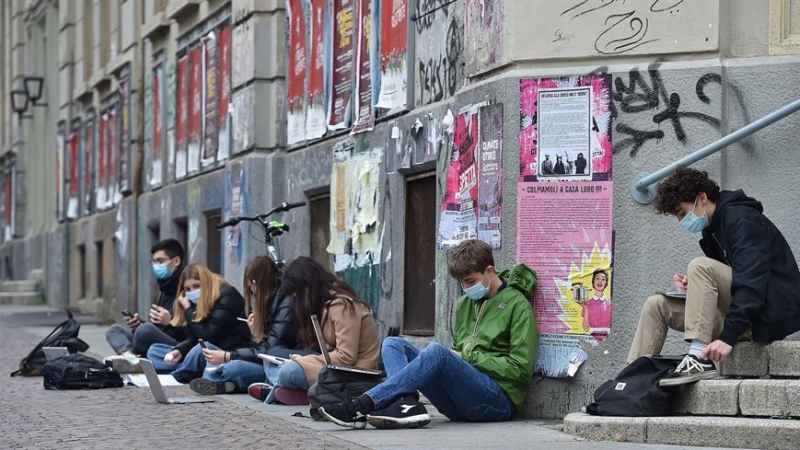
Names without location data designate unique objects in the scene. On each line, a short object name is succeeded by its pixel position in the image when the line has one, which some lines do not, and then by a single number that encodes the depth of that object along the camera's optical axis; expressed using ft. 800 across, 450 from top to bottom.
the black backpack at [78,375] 41.47
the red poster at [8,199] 117.31
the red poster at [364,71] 44.50
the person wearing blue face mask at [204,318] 40.81
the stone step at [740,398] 26.12
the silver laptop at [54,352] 44.50
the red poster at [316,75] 48.73
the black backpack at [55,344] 46.26
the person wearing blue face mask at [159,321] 44.06
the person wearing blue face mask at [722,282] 26.37
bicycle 43.67
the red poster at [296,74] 50.70
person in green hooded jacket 29.01
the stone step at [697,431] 25.49
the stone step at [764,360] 26.68
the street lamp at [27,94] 102.78
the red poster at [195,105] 62.85
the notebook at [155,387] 35.35
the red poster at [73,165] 91.91
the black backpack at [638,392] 27.02
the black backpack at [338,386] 30.60
